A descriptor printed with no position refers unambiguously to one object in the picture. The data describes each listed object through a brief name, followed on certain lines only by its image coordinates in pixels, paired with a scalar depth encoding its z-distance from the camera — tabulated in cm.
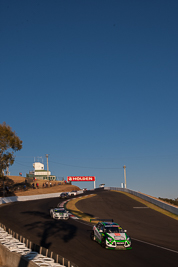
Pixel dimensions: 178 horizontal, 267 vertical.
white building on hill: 12462
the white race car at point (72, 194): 6843
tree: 6294
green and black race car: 1680
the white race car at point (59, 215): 3047
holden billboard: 14000
